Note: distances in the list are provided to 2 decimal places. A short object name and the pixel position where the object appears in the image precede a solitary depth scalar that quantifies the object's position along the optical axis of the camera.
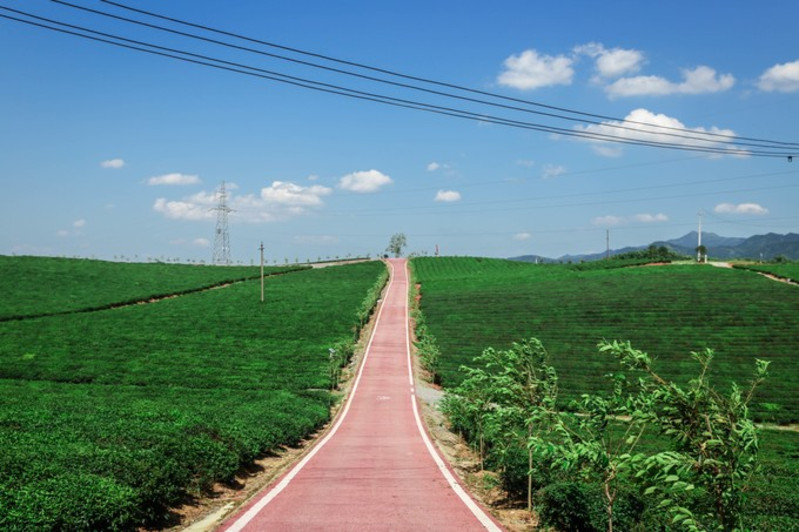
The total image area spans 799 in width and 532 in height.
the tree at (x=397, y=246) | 184.10
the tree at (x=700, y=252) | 99.05
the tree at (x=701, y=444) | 5.16
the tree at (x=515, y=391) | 11.32
